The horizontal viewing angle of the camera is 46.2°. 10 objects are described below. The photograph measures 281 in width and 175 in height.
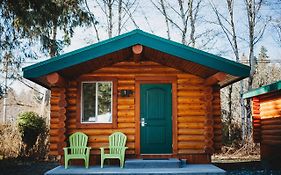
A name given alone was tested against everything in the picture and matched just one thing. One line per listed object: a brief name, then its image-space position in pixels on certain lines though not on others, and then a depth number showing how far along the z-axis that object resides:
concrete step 8.06
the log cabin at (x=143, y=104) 8.77
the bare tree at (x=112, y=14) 18.88
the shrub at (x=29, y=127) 13.52
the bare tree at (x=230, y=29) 16.23
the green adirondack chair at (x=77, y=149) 8.21
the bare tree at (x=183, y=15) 18.50
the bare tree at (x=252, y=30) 15.84
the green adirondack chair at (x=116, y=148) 8.22
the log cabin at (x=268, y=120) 10.51
